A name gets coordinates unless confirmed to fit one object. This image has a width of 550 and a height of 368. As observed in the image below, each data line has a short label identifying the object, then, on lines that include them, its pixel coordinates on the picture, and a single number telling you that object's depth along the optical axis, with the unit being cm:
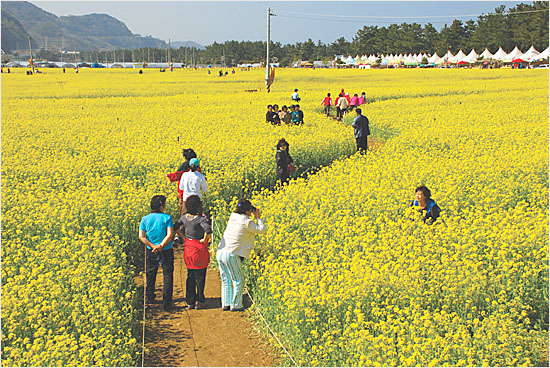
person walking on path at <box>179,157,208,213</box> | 973
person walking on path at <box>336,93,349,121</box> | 2528
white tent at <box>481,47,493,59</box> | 9412
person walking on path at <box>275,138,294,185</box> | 1257
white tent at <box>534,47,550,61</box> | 8154
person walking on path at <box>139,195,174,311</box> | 779
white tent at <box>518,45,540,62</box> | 8538
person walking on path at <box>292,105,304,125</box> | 2023
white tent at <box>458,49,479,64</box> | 9927
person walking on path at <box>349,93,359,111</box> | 2642
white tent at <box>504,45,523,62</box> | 8950
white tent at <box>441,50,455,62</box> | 11050
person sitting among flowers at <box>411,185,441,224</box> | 830
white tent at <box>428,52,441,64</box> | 11600
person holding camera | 746
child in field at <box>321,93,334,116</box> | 2744
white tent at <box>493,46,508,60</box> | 9241
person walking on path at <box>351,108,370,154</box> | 1680
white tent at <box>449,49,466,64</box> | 10286
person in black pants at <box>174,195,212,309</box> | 767
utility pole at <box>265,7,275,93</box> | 4000
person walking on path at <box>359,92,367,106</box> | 2714
